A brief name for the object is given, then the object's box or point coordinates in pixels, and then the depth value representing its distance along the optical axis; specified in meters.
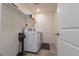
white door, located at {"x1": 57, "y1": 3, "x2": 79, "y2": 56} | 0.56
